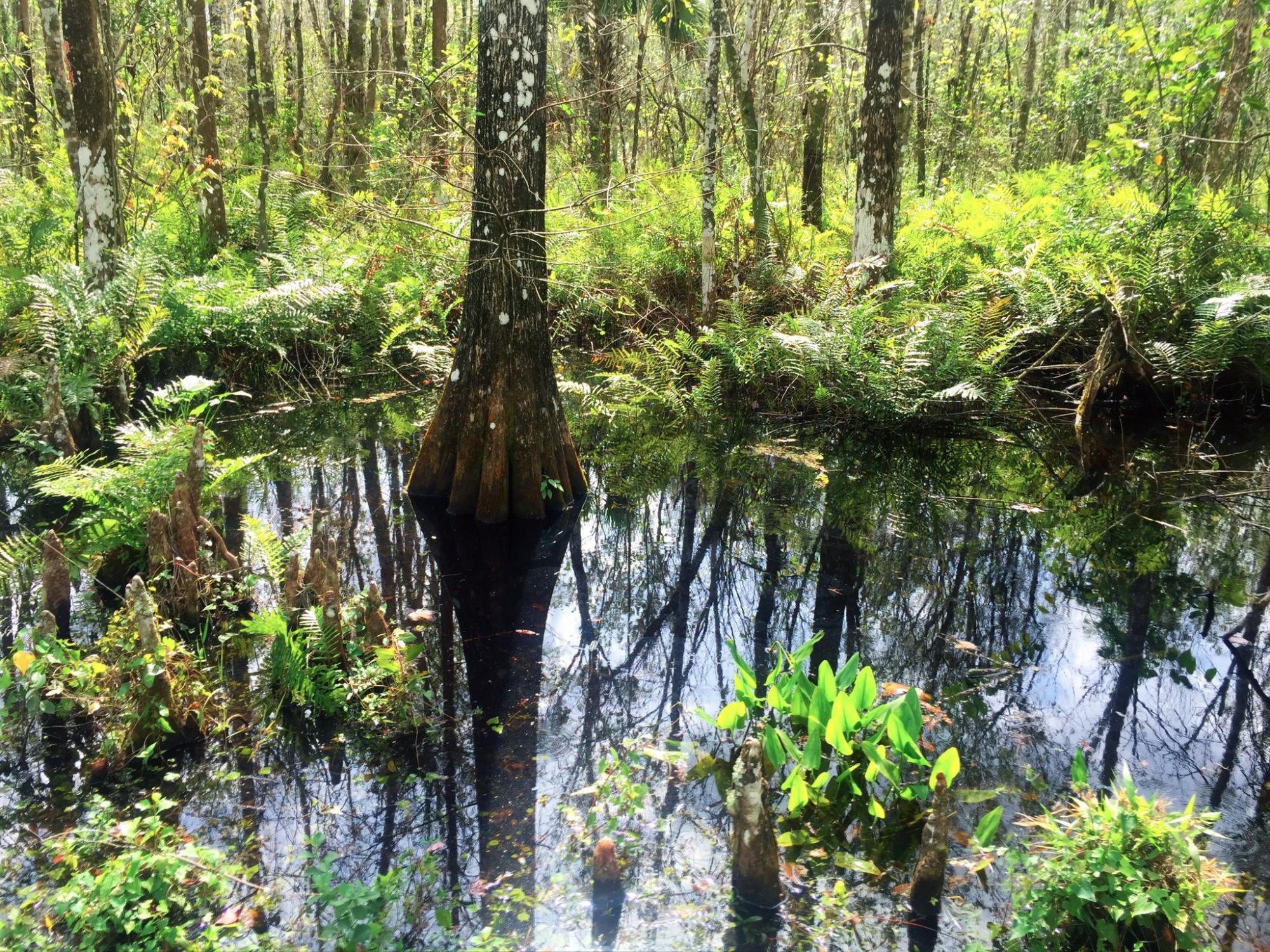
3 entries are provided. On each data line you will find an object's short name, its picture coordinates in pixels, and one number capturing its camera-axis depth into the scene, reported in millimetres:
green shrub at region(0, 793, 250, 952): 2822
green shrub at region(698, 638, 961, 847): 3613
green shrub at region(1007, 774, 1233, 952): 2658
